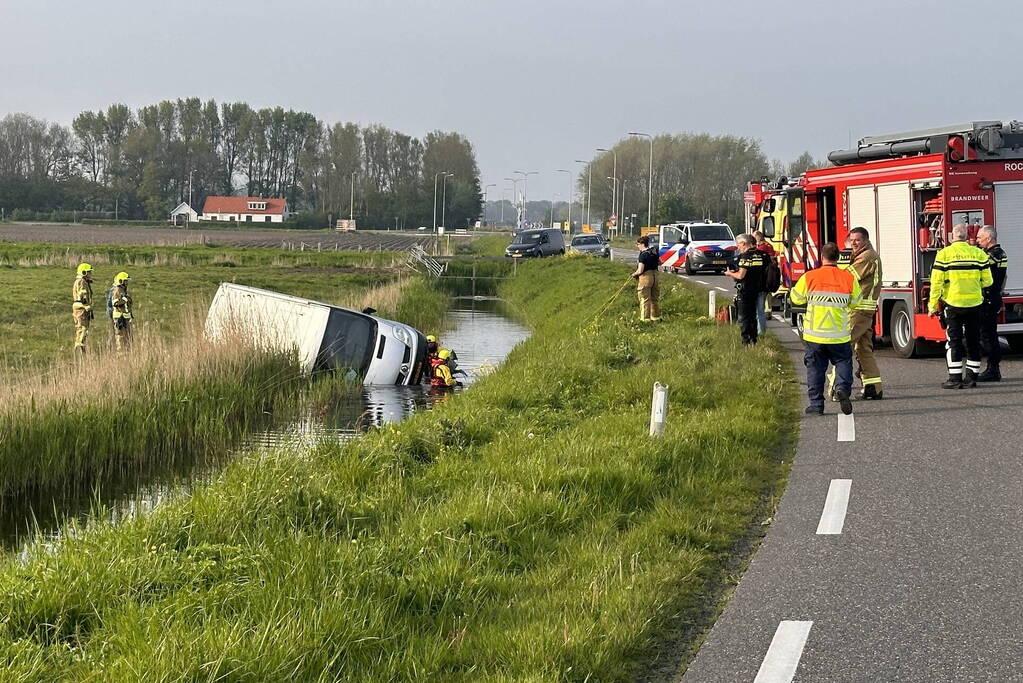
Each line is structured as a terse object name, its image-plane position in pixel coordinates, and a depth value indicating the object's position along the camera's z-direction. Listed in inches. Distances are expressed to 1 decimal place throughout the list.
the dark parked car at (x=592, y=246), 2478.3
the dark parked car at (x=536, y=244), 2465.6
